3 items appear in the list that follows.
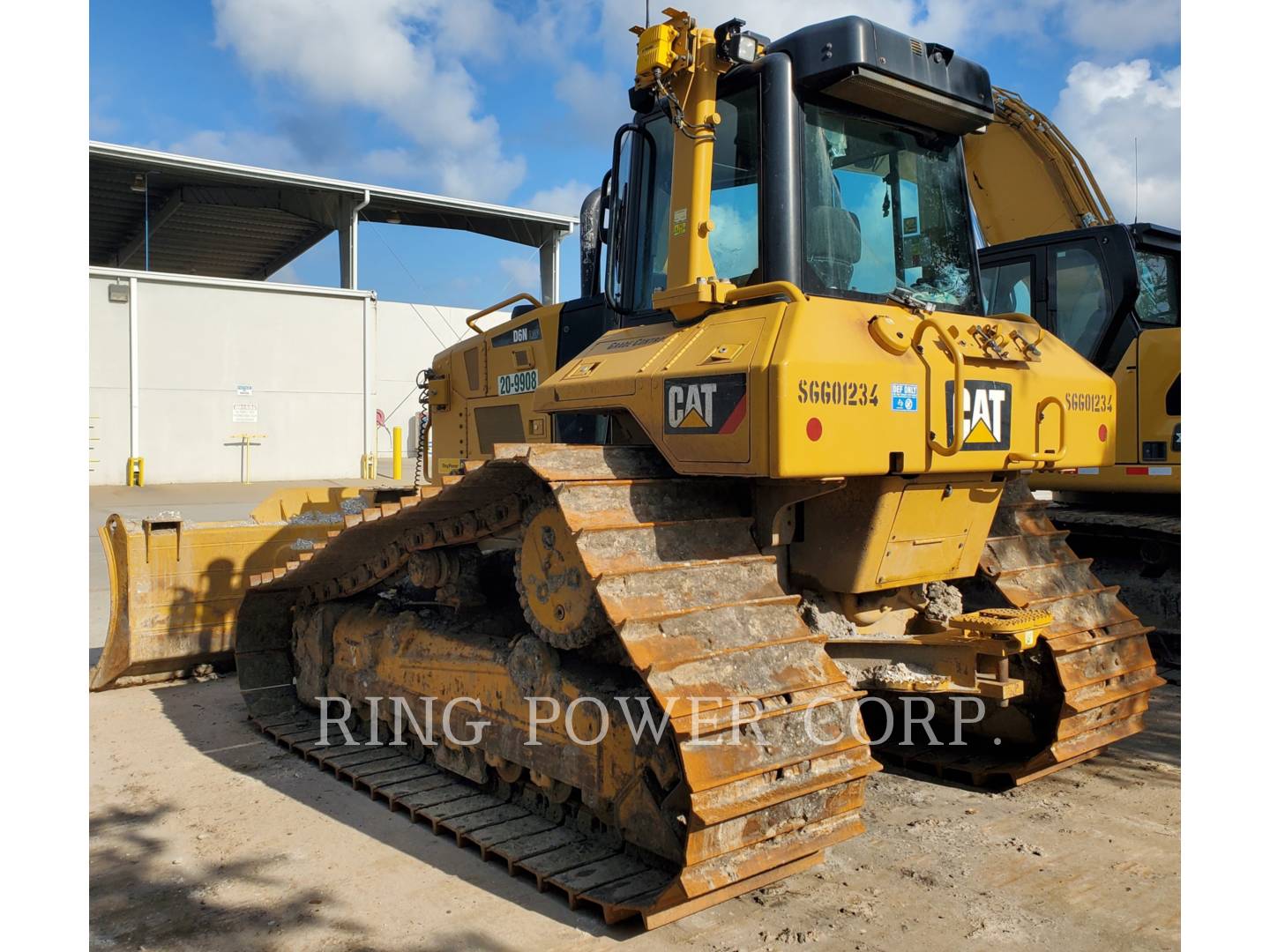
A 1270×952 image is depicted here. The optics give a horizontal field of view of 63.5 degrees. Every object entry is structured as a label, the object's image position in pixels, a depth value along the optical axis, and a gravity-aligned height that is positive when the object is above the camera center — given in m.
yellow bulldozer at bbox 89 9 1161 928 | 3.58 -0.23
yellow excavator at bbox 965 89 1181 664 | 7.50 +0.80
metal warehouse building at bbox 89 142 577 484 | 20.47 +2.86
